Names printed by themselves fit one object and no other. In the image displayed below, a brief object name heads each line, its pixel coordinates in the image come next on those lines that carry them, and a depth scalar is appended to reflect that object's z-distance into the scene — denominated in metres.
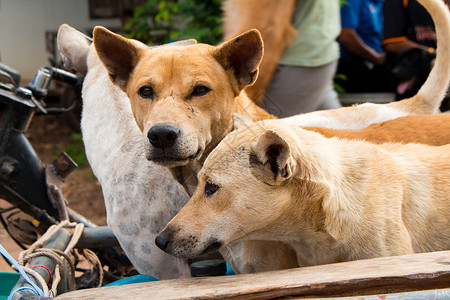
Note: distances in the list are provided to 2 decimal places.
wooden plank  0.95
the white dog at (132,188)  1.21
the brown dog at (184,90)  1.12
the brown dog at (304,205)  1.05
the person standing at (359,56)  2.36
